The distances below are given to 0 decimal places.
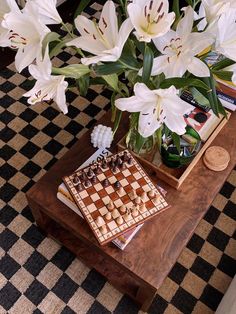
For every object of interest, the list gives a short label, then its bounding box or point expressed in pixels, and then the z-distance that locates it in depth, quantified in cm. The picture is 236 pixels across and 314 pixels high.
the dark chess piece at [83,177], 110
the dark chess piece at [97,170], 112
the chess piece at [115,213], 104
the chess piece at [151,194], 109
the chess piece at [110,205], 106
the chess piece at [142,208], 106
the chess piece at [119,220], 103
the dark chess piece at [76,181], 109
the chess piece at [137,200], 107
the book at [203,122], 127
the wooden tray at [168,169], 114
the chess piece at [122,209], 105
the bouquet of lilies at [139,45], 63
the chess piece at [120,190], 109
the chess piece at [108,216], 104
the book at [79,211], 105
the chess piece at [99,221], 103
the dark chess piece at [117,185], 110
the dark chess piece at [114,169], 113
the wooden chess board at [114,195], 104
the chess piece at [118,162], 113
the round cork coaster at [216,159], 121
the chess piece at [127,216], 104
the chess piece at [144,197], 108
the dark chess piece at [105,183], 110
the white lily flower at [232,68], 76
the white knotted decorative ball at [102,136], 122
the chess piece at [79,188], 108
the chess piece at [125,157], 114
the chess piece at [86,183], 110
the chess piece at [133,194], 108
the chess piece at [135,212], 105
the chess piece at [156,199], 108
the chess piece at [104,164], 113
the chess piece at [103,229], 102
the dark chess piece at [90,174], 111
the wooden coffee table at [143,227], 104
